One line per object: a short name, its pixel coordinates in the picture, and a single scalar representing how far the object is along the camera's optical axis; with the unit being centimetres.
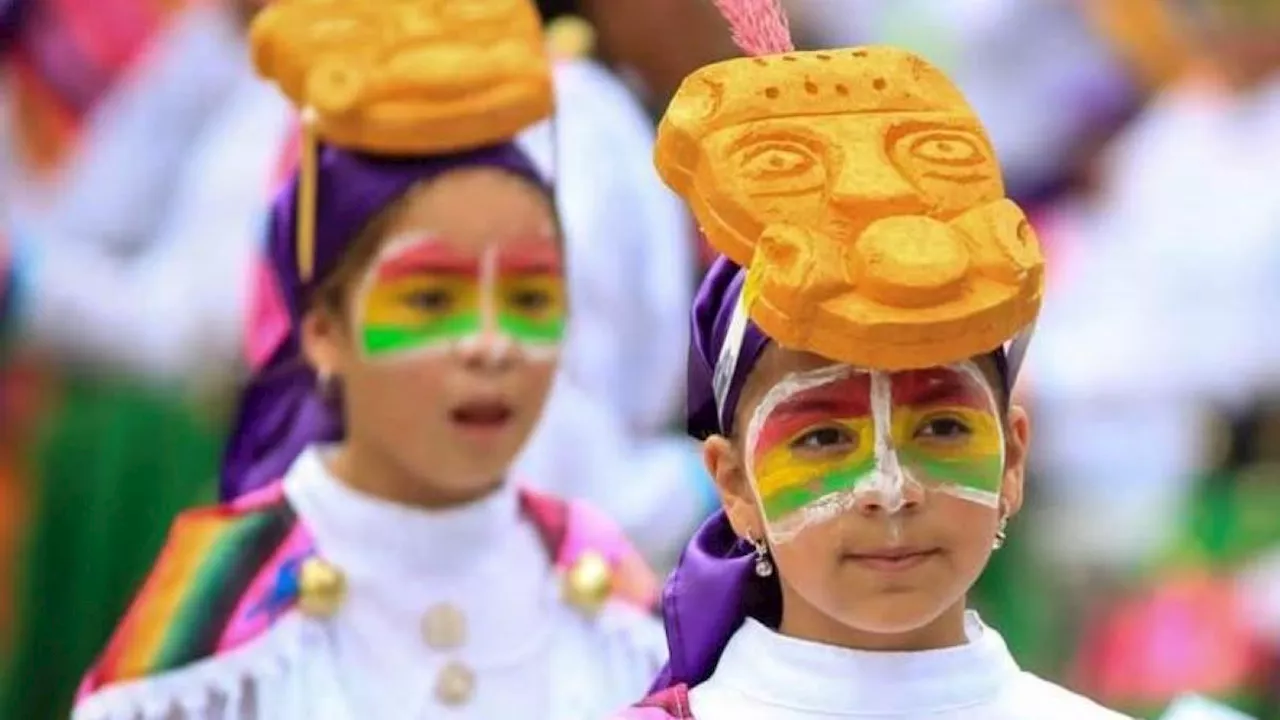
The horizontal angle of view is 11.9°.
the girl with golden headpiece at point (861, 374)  554
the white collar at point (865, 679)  573
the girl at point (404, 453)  750
